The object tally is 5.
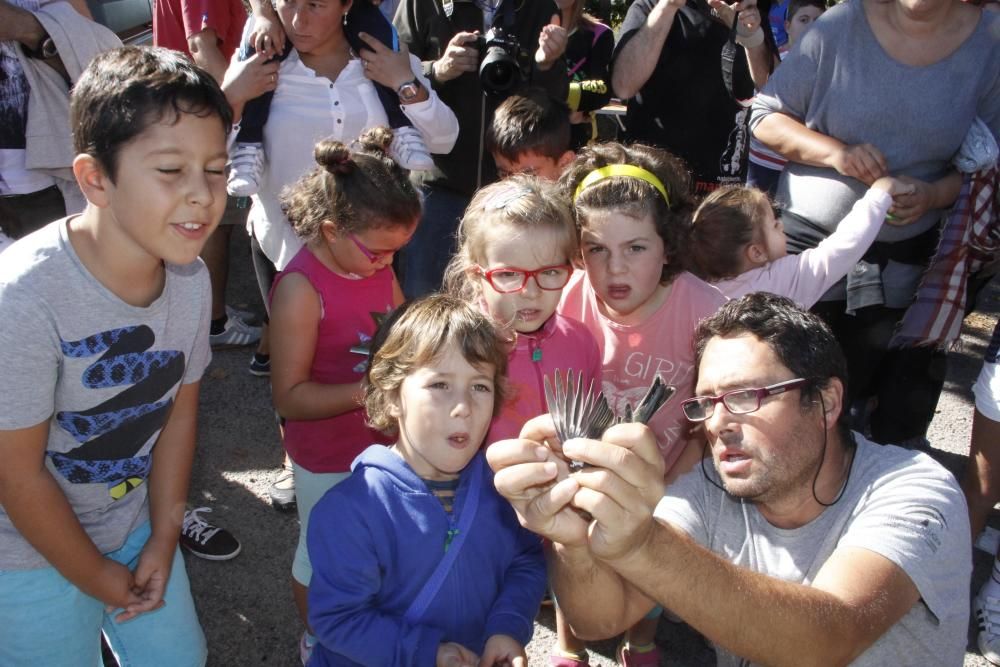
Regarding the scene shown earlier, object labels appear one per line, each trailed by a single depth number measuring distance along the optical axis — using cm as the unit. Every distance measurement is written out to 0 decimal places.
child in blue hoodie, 181
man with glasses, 159
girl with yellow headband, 251
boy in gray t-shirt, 183
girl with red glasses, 233
